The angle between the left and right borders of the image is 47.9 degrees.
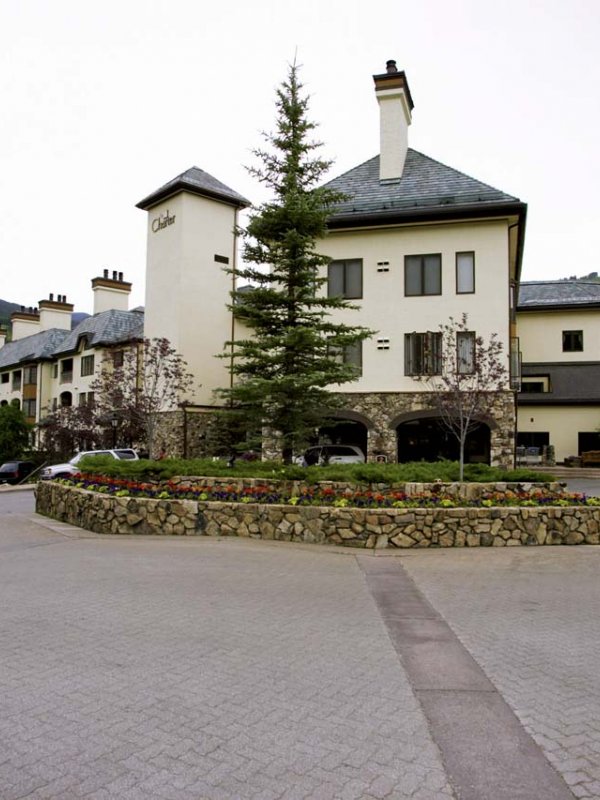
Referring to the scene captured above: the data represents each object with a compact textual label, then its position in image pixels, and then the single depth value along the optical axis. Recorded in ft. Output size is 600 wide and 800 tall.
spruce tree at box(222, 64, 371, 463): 52.65
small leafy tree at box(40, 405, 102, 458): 114.52
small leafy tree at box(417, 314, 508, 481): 51.85
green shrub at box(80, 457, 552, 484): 44.73
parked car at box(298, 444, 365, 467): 74.08
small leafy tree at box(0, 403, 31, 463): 143.13
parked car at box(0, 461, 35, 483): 120.98
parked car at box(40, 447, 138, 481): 84.58
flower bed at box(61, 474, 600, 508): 40.24
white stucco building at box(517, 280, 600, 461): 113.39
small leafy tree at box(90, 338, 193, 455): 86.38
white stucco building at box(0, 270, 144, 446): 143.95
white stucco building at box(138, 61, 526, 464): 77.87
